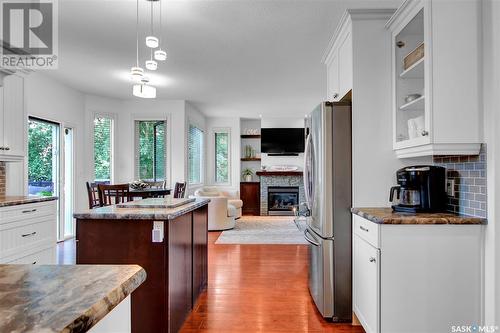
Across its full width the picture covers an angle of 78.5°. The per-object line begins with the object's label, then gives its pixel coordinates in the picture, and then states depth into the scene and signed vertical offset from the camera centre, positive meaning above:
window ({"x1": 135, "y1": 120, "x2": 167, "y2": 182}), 6.33 +0.43
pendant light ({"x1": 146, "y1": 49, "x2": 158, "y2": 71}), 2.74 +0.93
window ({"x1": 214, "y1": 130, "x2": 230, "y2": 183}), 8.25 +0.34
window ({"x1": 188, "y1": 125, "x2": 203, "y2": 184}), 6.94 +0.34
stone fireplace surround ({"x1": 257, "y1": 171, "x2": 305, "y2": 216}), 8.09 -0.38
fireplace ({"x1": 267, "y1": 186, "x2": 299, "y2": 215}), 8.13 -0.81
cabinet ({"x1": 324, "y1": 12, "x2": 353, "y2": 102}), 2.64 +1.04
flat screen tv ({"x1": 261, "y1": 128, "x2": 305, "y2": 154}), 8.10 +0.76
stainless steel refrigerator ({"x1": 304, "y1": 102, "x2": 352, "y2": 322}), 2.49 -0.36
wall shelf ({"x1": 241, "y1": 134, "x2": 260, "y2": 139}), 8.48 +0.91
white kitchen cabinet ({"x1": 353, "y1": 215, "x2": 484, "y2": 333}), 1.84 -0.66
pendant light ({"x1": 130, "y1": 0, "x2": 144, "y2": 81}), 2.71 +0.85
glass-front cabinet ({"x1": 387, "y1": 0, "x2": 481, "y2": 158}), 1.86 +0.56
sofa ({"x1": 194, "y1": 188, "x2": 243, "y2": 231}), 6.00 -0.90
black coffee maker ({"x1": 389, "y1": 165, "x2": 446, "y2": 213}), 2.13 -0.14
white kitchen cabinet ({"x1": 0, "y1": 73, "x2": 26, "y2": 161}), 3.08 +0.51
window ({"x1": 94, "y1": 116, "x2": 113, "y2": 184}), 5.91 +0.39
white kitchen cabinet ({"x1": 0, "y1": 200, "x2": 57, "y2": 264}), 2.58 -0.59
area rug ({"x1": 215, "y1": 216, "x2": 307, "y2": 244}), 5.18 -1.22
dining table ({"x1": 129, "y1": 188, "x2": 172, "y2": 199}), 4.04 -0.32
